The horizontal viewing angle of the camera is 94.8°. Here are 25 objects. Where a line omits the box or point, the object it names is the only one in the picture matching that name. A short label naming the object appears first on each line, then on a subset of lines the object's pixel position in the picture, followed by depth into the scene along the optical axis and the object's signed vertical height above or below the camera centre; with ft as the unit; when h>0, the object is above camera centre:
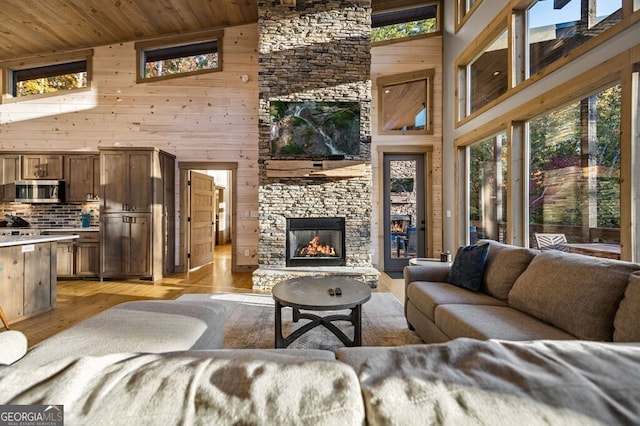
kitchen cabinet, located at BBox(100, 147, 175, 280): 16.22 -0.08
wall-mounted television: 15.72 +4.36
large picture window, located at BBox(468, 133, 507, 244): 13.35 +1.12
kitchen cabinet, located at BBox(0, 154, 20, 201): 17.19 +2.23
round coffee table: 7.26 -2.26
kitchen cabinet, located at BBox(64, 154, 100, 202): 17.51 +2.12
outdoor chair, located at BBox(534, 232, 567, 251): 10.14 -1.07
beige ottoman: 4.38 -2.05
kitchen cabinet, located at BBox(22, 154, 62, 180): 17.24 +2.68
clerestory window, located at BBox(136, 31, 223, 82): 18.89 +10.01
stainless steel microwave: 16.90 +1.20
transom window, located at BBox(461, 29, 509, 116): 13.35 +6.85
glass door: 19.06 +0.28
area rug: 8.62 -3.84
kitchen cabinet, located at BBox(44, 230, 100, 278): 16.42 -2.59
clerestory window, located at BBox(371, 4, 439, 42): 18.85 +12.11
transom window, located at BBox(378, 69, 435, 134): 18.86 +7.08
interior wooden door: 19.27 -0.52
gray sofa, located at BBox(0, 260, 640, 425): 1.76 -1.14
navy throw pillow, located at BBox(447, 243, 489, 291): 8.64 -1.71
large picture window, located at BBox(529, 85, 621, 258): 8.33 +1.22
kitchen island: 10.02 -2.29
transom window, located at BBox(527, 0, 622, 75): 8.43 +6.11
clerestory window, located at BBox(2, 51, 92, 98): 18.89 +8.80
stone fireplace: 15.80 +6.21
